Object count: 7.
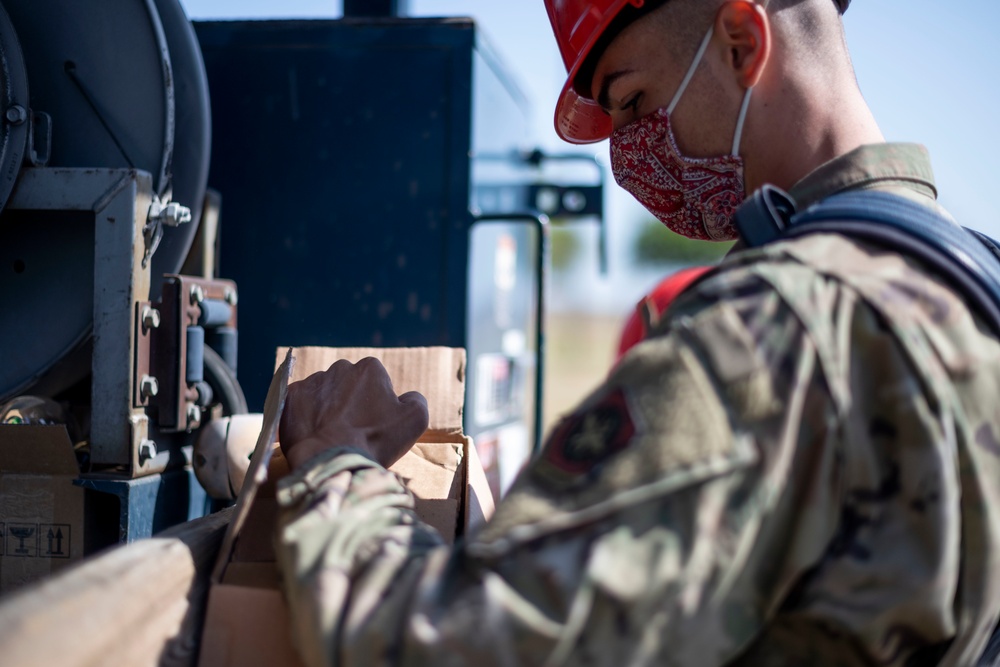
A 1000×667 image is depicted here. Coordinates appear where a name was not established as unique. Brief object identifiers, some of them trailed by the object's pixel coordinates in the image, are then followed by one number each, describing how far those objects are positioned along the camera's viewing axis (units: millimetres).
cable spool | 2098
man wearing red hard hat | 825
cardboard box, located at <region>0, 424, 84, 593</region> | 1837
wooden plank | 793
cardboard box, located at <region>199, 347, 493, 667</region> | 1058
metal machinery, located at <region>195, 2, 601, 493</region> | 2869
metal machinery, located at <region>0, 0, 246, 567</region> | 1894
